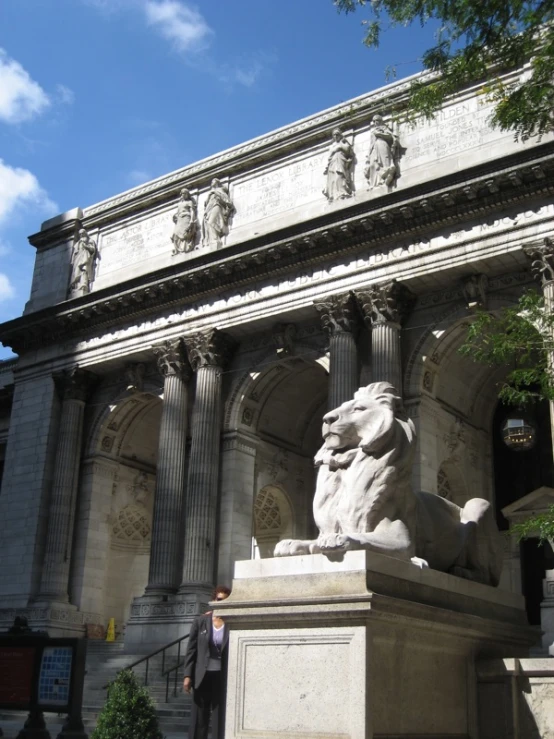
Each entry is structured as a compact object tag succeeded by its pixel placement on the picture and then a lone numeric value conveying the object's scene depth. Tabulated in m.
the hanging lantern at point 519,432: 19.89
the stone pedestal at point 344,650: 6.57
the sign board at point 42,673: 12.18
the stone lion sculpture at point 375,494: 7.54
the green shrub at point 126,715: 10.36
